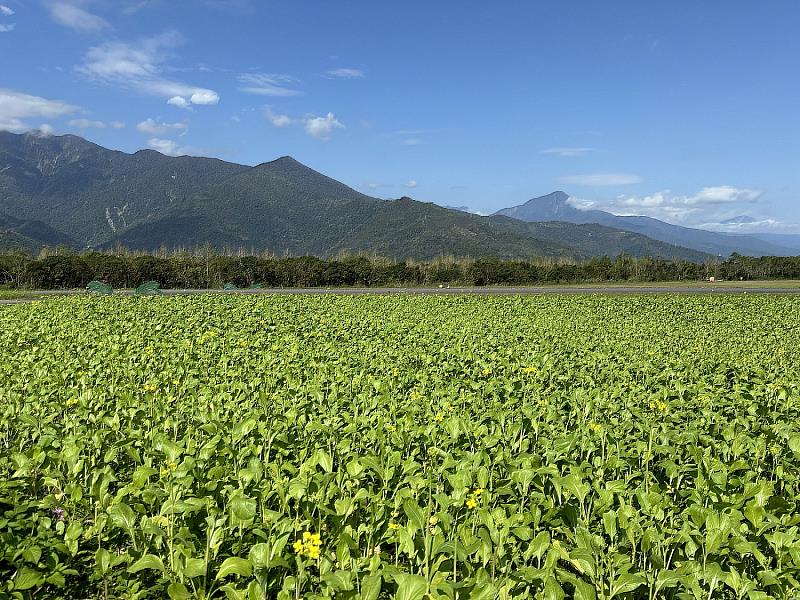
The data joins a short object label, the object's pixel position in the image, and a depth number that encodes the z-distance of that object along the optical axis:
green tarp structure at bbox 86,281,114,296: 32.81
